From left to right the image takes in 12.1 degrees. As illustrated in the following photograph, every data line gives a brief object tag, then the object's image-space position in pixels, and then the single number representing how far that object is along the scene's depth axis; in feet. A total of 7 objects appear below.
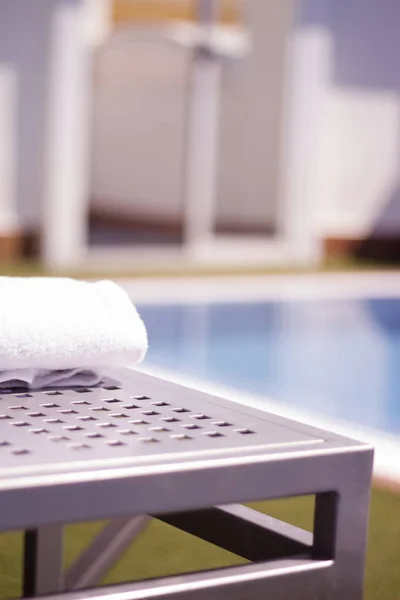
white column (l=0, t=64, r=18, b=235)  32.54
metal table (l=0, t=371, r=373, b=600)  4.16
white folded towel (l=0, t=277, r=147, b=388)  5.42
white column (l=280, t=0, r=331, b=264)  37.55
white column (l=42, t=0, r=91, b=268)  32.48
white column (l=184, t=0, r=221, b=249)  36.55
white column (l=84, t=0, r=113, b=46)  49.18
